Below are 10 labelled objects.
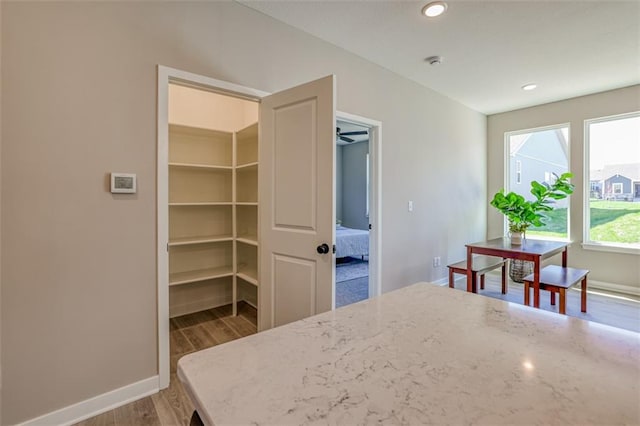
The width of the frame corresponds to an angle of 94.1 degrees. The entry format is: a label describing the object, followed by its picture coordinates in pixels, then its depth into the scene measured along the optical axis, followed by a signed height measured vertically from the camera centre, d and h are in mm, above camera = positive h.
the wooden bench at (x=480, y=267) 3345 -661
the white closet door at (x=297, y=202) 1934 +72
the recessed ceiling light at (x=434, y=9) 2164 +1522
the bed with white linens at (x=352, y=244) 5195 -560
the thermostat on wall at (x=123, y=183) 1740 +169
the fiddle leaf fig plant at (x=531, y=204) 3584 +114
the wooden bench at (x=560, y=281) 2820 -675
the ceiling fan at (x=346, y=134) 5519 +1460
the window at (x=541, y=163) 4320 +783
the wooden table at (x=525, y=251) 2909 -394
